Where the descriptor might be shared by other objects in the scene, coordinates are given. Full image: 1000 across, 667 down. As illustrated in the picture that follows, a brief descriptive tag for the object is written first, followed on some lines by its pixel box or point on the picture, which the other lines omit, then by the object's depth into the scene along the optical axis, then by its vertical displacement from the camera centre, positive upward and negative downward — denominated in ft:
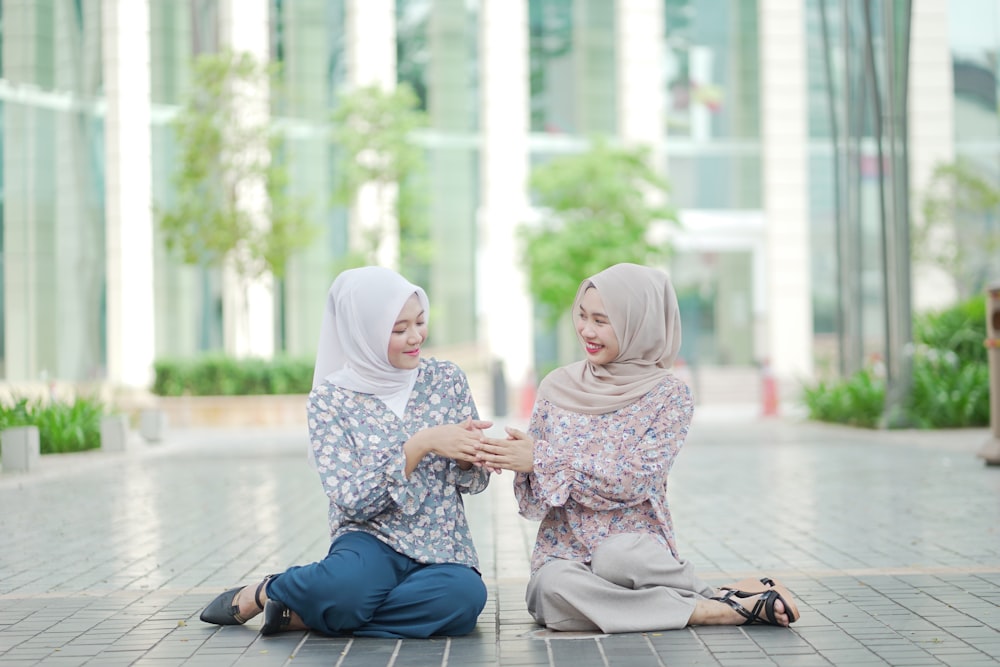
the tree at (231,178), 81.92 +10.02
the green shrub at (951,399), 58.49 -3.28
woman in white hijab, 16.35 -1.81
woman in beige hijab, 16.47 -1.78
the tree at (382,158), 90.89 +12.25
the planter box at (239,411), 76.95 -4.15
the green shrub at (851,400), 62.69 -3.62
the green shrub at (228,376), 78.23 -2.14
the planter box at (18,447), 43.88 -3.41
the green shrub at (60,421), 51.13 -3.12
